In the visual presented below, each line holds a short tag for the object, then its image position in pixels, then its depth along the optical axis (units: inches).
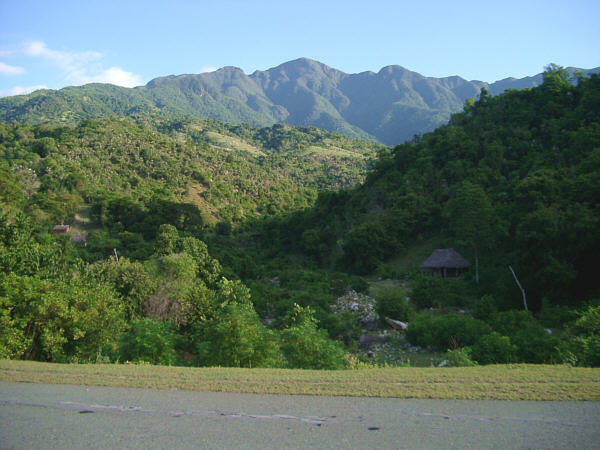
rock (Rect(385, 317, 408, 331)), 795.5
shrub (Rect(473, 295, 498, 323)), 757.5
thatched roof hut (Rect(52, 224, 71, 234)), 1671.1
